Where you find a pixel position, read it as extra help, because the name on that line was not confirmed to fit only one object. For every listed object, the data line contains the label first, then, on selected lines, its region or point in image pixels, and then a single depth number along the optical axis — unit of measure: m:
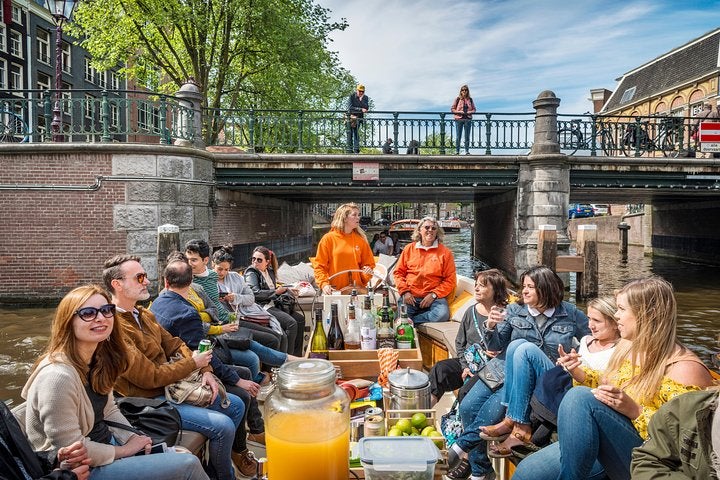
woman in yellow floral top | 2.25
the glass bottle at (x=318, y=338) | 3.99
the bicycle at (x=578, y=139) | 12.36
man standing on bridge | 12.36
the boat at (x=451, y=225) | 46.97
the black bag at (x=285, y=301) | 5.79
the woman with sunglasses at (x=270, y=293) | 5.63
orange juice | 1.43
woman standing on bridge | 12.49
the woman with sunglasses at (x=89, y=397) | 2.10
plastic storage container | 1.43
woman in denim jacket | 2.89
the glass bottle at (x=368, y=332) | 3.96
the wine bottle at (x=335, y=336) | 4.24
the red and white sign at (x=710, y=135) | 12.66
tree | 15.23
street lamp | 9.77
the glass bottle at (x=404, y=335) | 4.04
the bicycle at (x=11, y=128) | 10.30
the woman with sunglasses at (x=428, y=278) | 5.31
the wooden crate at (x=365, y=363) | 3.74
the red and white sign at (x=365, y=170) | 12.34
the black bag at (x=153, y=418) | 2.67
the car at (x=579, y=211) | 39.00
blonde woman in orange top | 5.50
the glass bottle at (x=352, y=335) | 4.11
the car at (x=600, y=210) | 40.25
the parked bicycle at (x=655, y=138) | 12.77
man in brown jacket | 2.94
